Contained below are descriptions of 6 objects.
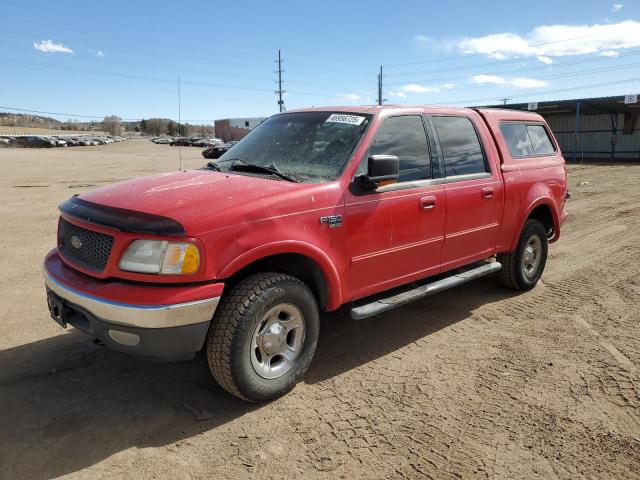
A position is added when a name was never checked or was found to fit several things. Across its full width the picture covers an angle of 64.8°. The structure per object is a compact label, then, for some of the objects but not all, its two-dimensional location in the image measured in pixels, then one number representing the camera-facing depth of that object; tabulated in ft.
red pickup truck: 9.62
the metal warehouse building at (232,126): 330.34
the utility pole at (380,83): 217.58
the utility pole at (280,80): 254.88
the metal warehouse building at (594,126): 102.81
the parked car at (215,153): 87.10
